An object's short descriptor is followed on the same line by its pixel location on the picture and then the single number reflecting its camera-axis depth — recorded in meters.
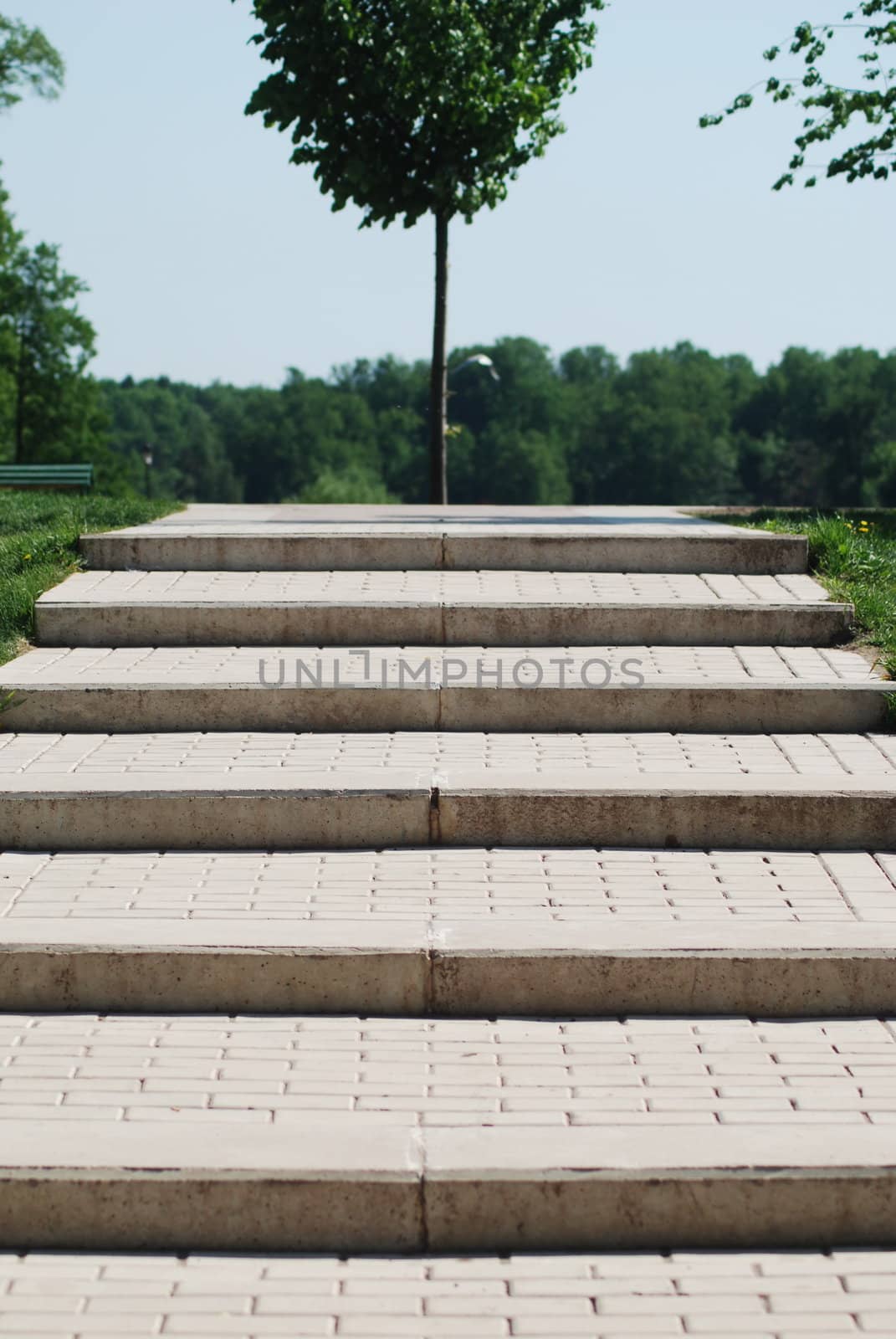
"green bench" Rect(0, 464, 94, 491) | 16.28
